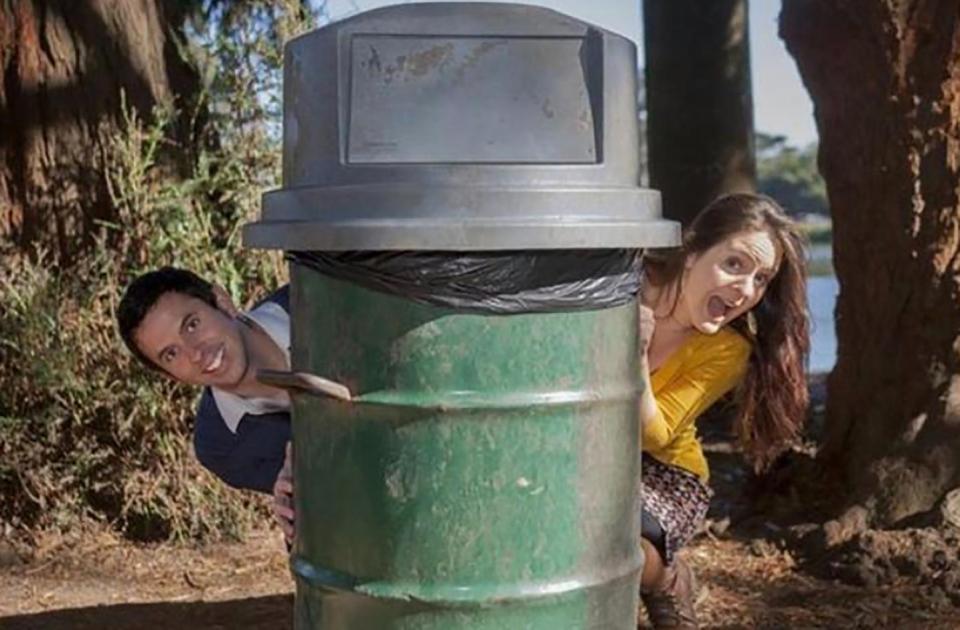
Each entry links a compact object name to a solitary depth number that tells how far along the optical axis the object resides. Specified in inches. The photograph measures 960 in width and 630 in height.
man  147.8
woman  151.4
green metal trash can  107.9
